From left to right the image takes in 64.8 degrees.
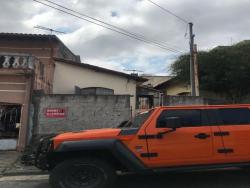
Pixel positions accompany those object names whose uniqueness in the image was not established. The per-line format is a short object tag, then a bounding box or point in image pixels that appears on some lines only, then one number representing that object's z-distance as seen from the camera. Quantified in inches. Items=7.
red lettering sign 272.3
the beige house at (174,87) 579.2
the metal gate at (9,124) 267.5
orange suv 144.0
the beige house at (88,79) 404.5
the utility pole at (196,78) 399.6
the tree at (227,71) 495.6
